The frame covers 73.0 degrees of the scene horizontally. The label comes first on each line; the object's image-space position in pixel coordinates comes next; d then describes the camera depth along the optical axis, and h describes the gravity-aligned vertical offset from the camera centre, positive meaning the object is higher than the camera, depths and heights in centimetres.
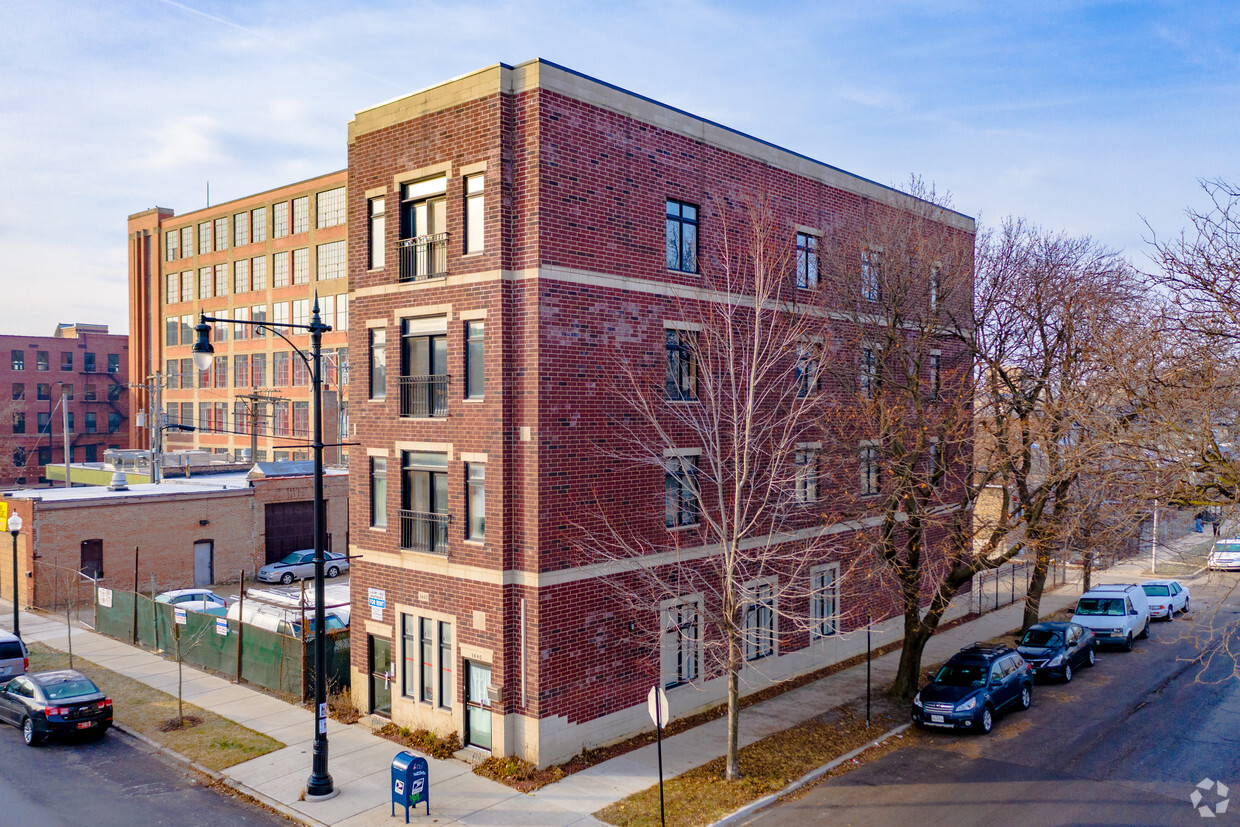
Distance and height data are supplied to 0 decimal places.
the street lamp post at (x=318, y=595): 1549 -353
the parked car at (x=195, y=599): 2912 -681
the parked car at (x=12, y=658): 2225 -658
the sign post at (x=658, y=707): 1427 -510
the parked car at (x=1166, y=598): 3238 -747
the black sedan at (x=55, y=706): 1844 -659
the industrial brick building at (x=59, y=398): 7606 +130
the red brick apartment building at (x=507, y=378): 1717 +70
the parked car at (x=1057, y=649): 2364 -700
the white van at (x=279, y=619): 2400 -618
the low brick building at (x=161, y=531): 3281 -514
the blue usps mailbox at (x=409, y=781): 1438 -641
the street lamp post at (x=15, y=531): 2627 -405
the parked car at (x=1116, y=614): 2736 -693
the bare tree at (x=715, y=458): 1823 -113
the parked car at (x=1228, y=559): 3884 -726
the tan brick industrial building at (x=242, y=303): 5747 +836
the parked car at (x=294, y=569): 3806 -731
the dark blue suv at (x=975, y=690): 1917 -669
